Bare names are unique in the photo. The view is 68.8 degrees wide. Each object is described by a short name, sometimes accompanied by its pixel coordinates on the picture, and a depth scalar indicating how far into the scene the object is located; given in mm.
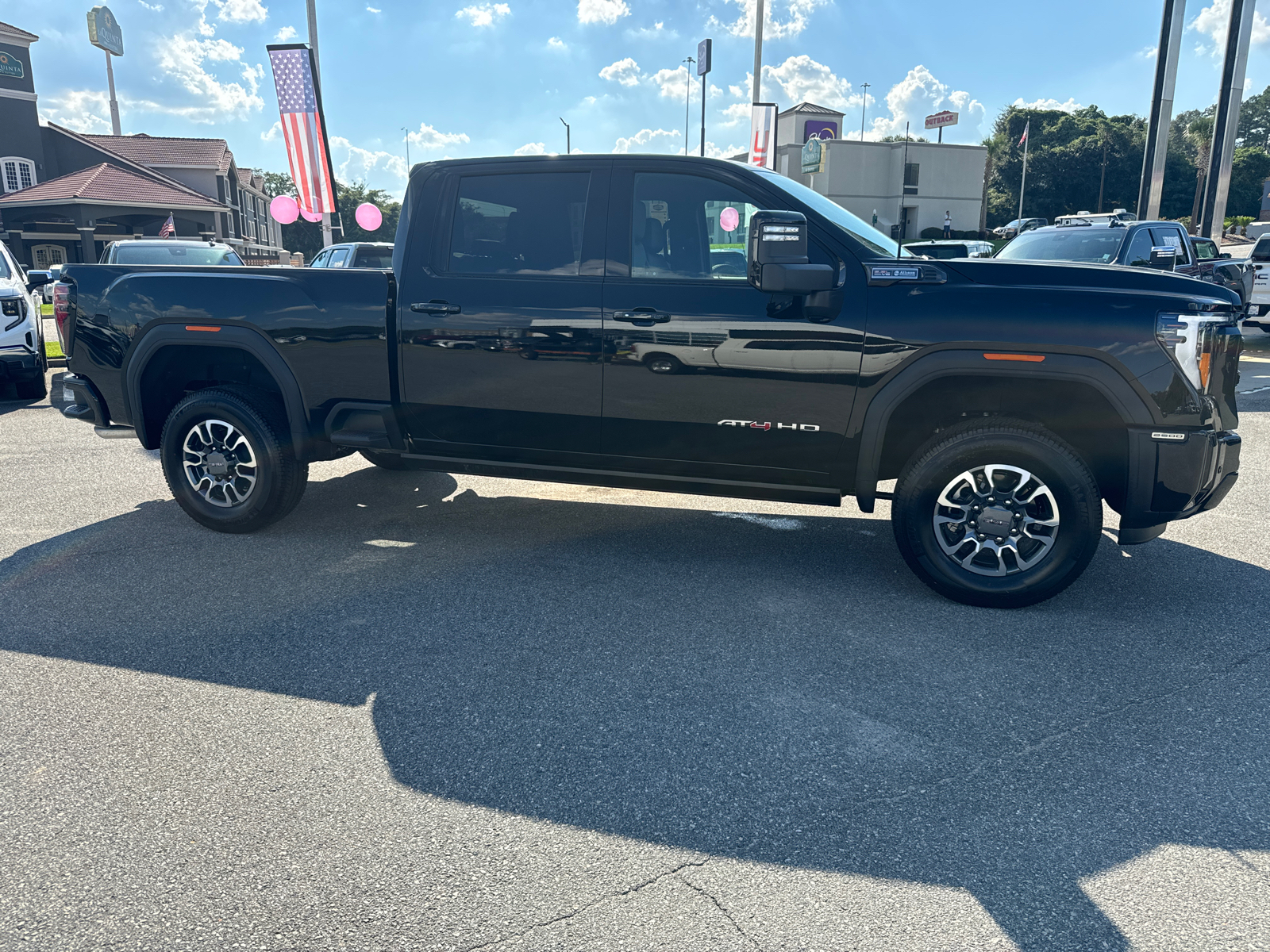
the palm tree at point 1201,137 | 77500
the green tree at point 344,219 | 82812
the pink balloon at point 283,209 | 16594
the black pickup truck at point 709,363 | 4199
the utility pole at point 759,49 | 27016
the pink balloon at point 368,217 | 16922
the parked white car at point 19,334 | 10273
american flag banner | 16672
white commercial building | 62938
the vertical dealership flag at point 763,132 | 22688
